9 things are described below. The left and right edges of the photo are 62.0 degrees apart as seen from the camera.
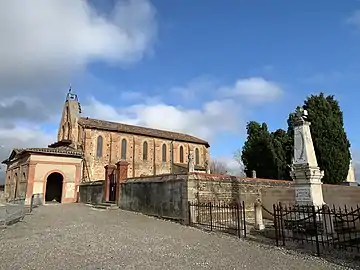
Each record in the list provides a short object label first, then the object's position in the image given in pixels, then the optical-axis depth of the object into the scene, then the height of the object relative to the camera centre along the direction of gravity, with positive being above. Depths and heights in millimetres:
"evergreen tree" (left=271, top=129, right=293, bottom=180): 25605 +3232
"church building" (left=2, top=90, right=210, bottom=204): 30781 +4758
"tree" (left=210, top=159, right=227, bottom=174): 72569 +6590
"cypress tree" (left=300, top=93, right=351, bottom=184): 23402 +3920
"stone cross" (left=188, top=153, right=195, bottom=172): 17891 +1728
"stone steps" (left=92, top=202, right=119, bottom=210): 20602 -737
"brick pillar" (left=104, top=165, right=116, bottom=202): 23484 +1251
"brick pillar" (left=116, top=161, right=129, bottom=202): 20797 +1455
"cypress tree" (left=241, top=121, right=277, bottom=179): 26172 +3639
